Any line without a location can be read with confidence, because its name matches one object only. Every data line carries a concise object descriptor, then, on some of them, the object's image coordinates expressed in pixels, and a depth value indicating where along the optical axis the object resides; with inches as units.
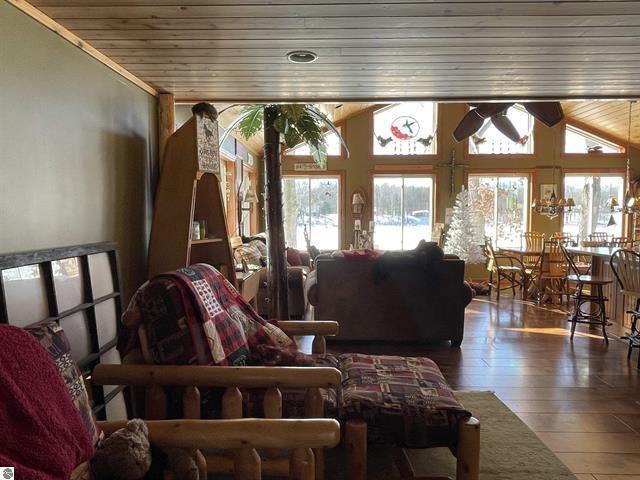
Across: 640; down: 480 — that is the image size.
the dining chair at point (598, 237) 341.7
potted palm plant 163.8
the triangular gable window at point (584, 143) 358.9
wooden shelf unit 106.4
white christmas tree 345.4
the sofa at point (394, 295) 167.0
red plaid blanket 71.4
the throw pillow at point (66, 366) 50.1
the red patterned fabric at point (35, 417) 38.5
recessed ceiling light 89.8
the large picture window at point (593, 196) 360.5
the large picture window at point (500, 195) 362.0
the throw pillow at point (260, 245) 242.1
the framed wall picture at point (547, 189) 355.9
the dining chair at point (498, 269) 270.8
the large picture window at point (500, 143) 358.6
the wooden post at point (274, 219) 165.2
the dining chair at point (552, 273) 253.3
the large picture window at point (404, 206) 367.9
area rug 84.5
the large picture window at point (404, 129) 364.5
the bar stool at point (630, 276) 147.3
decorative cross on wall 358.9
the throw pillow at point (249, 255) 204.1
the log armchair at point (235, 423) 50.0
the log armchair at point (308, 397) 67.5
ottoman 69.7
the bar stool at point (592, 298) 174.1
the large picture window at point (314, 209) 372.2
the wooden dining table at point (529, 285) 269.3
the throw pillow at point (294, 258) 251.6
